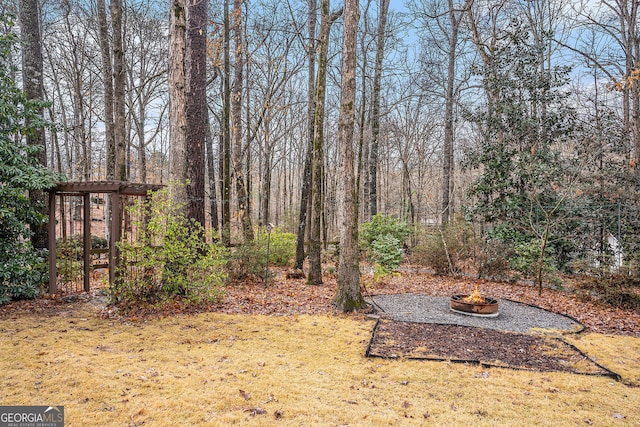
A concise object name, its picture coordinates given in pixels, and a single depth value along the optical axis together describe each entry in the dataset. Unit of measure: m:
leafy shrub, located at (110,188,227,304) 5.72
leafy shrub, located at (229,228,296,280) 8.62
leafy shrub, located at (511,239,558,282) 9.33
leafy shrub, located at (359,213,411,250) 12.56
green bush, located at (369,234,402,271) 9.72
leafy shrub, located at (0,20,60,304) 5.82
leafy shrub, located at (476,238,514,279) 10.02
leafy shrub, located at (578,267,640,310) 7.17
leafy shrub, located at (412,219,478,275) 10.31
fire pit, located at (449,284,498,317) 6.39
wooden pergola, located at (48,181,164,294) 6.15
